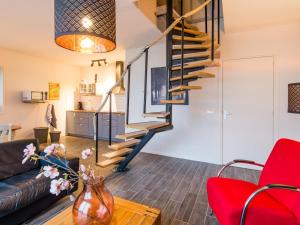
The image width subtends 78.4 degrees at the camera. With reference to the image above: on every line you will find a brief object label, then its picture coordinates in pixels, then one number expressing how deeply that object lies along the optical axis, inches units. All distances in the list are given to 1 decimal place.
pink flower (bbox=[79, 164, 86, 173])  47.7
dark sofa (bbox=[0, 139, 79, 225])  66.6
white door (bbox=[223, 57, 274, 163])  135.5
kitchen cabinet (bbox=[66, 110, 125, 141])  222.7
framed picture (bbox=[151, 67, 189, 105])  173.8
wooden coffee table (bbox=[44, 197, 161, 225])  49.9
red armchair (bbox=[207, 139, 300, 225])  54.3
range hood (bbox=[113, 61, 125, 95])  235.1
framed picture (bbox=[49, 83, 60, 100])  241.0
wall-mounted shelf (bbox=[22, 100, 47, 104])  212.9
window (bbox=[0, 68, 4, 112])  191.9
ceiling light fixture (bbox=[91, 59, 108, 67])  239.8
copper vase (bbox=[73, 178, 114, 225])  45.4
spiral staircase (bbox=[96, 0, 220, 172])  108.7
